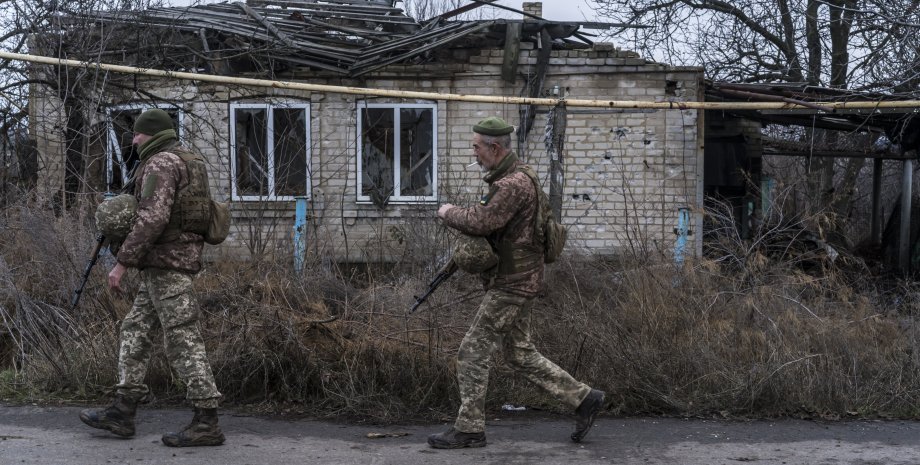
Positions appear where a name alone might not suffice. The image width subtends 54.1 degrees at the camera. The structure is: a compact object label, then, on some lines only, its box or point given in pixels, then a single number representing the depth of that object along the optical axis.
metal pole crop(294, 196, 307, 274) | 7.28
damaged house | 11.52
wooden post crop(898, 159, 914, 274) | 14.79
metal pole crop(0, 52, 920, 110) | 7.91
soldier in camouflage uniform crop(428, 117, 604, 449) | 4.79
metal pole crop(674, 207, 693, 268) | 7.34
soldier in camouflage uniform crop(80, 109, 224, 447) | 4.80
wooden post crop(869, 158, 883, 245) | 17.58
